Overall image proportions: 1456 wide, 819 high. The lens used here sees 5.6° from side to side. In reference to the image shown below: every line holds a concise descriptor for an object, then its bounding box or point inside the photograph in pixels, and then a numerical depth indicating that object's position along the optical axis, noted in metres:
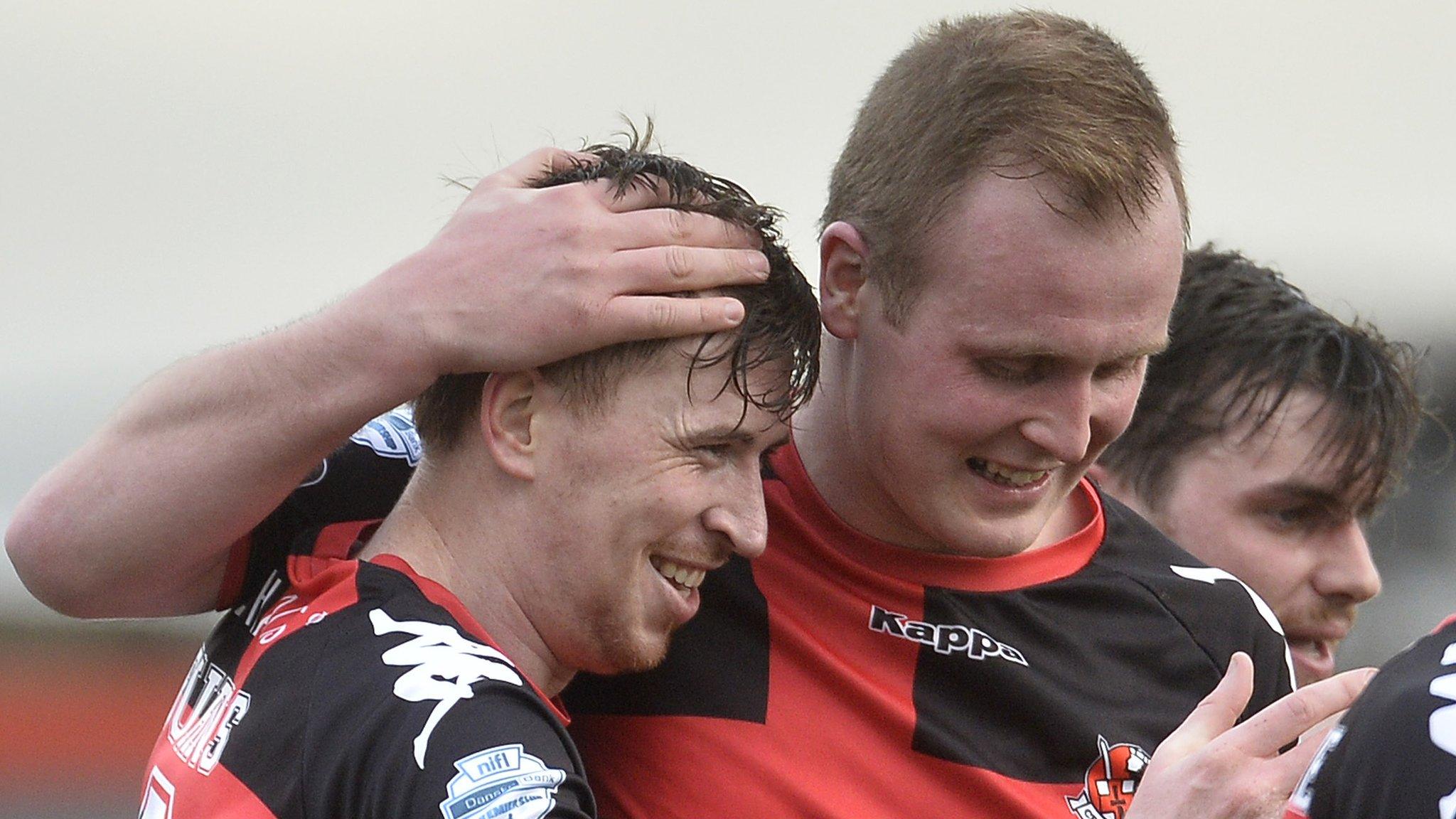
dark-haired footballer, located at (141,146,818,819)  7.35
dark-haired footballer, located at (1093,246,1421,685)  7.83
